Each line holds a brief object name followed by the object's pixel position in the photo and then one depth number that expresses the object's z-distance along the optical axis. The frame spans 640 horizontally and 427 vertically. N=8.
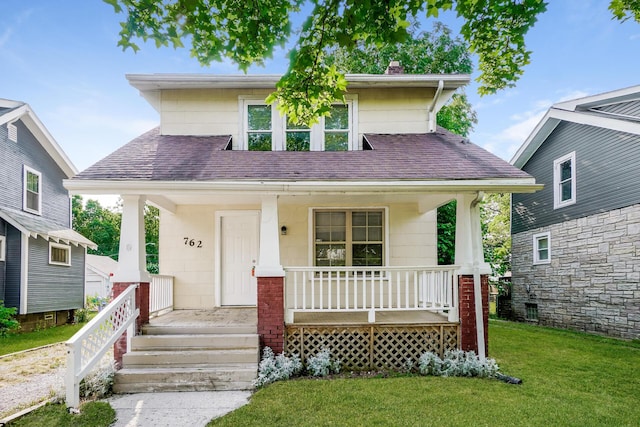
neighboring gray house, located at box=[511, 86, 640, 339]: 10.02
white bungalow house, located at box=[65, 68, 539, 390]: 6.57
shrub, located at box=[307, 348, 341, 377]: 6.29
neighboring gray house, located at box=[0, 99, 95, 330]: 12.24
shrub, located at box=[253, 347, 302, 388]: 5.87
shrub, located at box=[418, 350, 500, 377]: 6.27
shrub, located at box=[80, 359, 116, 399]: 5.40
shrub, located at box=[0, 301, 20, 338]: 10.27
